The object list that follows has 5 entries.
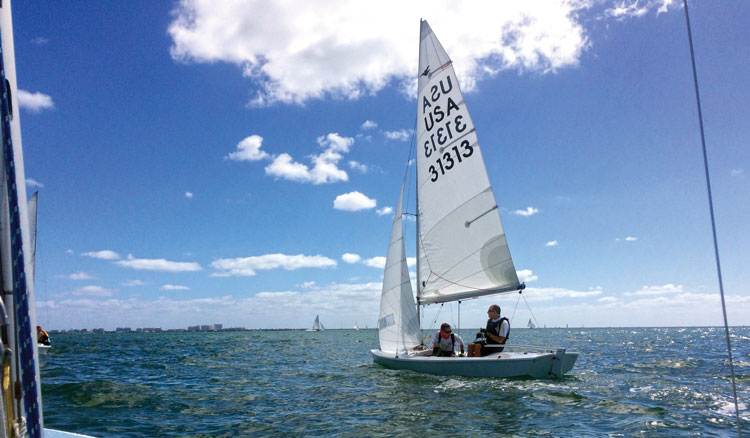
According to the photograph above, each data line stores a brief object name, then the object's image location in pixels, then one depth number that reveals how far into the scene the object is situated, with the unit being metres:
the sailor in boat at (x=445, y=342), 14.54
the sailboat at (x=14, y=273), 2.36
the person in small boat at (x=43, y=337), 22.47
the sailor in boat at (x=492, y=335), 13.72
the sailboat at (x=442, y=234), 15.26
